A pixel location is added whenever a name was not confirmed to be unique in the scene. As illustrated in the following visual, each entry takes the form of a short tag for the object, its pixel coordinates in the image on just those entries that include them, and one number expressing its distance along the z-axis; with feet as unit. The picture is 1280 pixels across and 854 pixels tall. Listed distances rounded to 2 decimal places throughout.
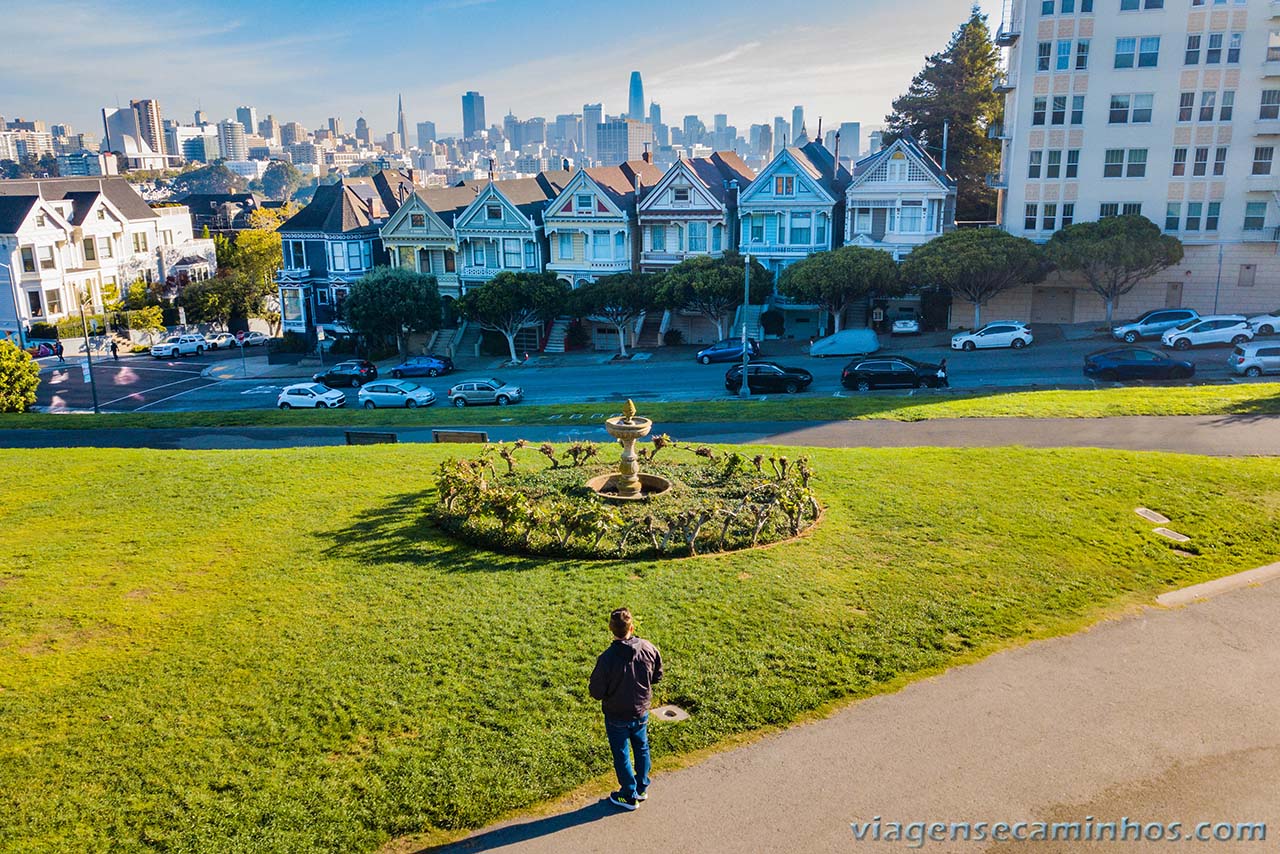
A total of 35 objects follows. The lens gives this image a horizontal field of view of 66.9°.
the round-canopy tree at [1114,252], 162.81
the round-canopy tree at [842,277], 170.91
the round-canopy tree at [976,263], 166.20
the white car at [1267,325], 147.43
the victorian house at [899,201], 187.93
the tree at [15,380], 133.28
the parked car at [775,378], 141.49
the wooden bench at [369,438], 95.61
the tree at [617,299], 185.47
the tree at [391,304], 203.10
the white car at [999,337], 162.61
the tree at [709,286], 179.42
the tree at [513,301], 191.52
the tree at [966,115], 221.46
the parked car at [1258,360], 122.52
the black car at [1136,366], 125.59
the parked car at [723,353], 172.76
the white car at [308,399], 156.76
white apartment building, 169.37
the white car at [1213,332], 146.82
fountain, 65.92
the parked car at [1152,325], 157.89
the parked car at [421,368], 186.60
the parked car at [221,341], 248.73
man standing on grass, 33.37
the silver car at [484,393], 150.10
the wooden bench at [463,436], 94.17
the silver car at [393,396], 153.69
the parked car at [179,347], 234.17
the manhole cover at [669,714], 39.45
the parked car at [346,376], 179.32
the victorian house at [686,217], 202.08
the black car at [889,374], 132.46
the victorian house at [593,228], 208.23
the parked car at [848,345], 169.68
